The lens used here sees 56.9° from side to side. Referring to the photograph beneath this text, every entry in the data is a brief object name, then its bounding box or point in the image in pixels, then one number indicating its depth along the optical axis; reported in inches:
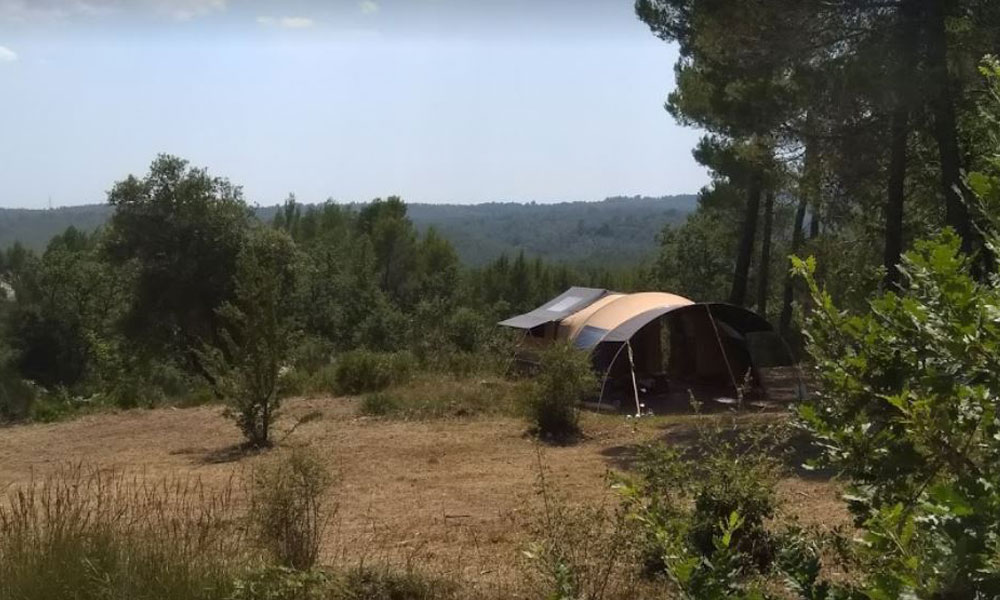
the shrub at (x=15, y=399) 555.2
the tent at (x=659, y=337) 529.0
